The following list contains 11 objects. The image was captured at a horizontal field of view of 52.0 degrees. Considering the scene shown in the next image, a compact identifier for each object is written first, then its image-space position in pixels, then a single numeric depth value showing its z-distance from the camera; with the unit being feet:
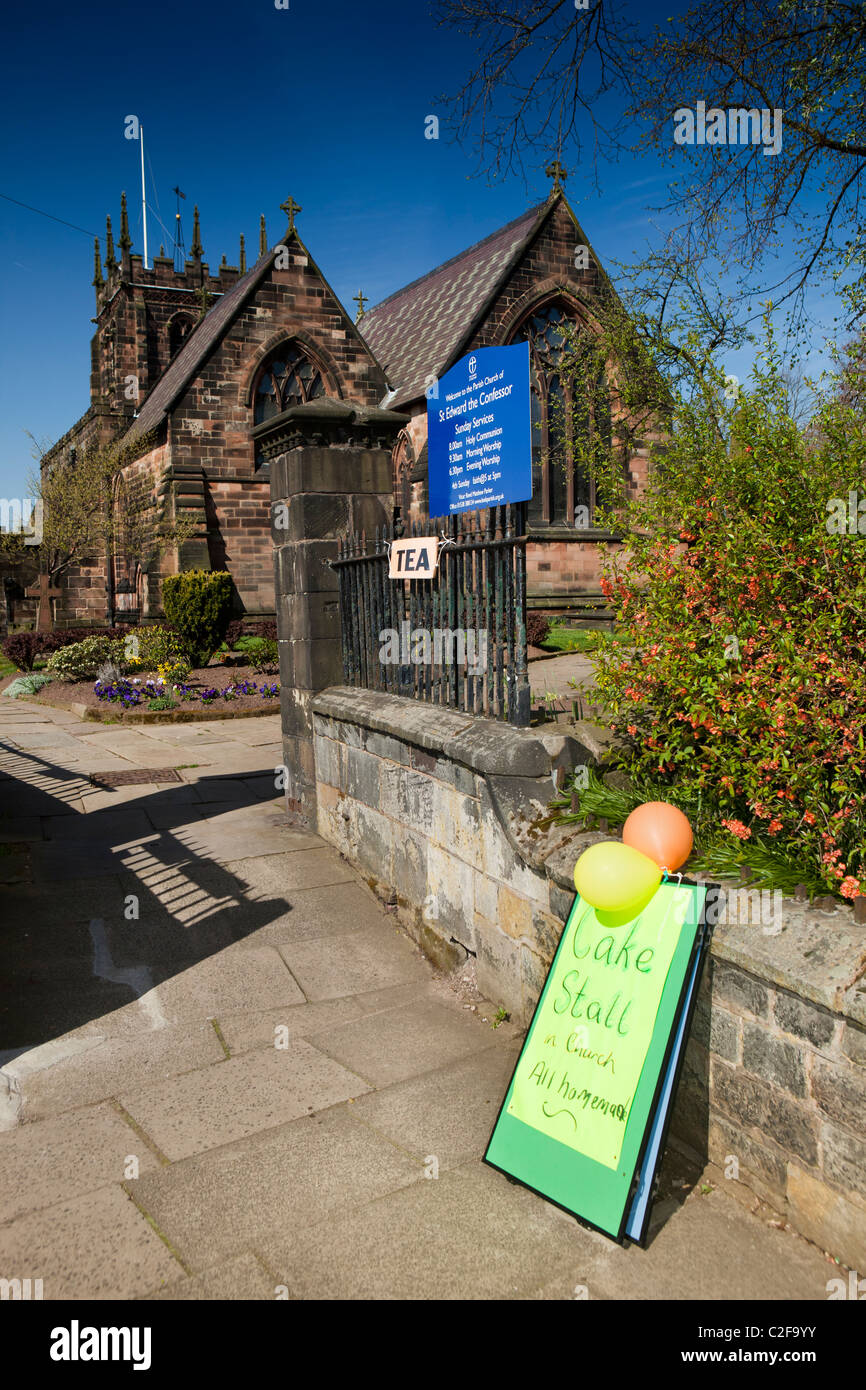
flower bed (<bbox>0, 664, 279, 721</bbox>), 44.62
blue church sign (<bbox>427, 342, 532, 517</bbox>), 14.52
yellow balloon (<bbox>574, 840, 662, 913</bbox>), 10.20
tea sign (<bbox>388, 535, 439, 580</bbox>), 16.69
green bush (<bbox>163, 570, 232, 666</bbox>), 57.72
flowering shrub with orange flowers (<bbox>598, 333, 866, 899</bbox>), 10.44
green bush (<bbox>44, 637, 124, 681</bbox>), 54.29
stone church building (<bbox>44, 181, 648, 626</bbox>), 69.41
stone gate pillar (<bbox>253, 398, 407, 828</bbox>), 23.13
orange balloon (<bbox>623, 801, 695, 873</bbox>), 10.53
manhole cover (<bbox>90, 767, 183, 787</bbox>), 30.60
